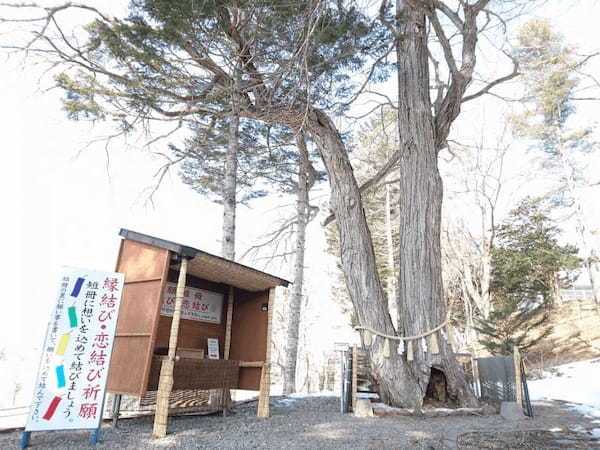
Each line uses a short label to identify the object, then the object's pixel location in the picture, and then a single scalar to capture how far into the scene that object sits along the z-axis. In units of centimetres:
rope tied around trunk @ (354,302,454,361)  477
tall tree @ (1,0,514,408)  452
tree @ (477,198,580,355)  1296
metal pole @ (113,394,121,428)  366
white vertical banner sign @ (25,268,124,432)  275
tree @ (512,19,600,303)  1265
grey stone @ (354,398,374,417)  443
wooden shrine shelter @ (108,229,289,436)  350
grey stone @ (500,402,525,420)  437
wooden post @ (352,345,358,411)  468
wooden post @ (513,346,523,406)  466
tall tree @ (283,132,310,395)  789
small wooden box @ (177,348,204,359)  463
